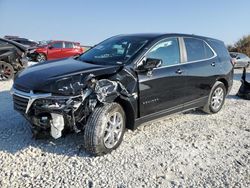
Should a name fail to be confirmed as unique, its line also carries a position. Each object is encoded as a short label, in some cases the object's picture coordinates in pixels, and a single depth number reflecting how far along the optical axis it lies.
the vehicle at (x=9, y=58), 6.18
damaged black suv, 2.51
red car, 12.32
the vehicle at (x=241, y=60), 14.30
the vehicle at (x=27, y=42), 14.29
